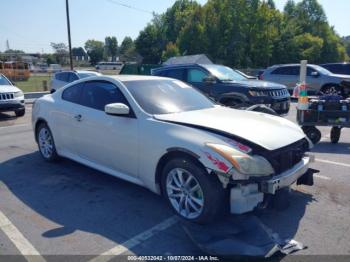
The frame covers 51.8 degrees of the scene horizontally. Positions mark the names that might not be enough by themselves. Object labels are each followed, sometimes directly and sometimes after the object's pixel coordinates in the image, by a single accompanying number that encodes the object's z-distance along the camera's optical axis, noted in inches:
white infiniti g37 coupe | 142.9
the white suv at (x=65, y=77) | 676.7
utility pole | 1056.2
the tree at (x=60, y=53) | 4384.8
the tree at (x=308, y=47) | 2300.2
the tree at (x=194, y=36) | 2161.7
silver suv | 639.8
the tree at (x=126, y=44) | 5487.2
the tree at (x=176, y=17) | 3016.7
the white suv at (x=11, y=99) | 480.4
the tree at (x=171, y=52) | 2384.4
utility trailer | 294.7
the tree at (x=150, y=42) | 3198.8
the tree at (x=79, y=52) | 5374.0
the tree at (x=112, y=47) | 5575.8
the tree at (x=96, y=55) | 4778.5
